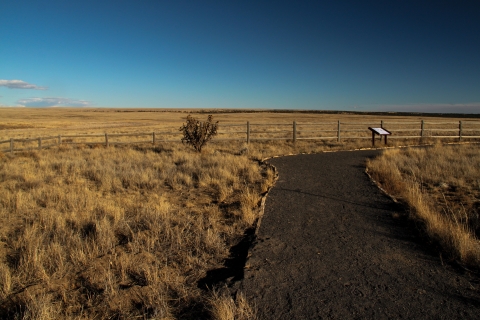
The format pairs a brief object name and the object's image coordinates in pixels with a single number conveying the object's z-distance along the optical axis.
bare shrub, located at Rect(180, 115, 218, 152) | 16.73
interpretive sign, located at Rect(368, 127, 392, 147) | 17.69
